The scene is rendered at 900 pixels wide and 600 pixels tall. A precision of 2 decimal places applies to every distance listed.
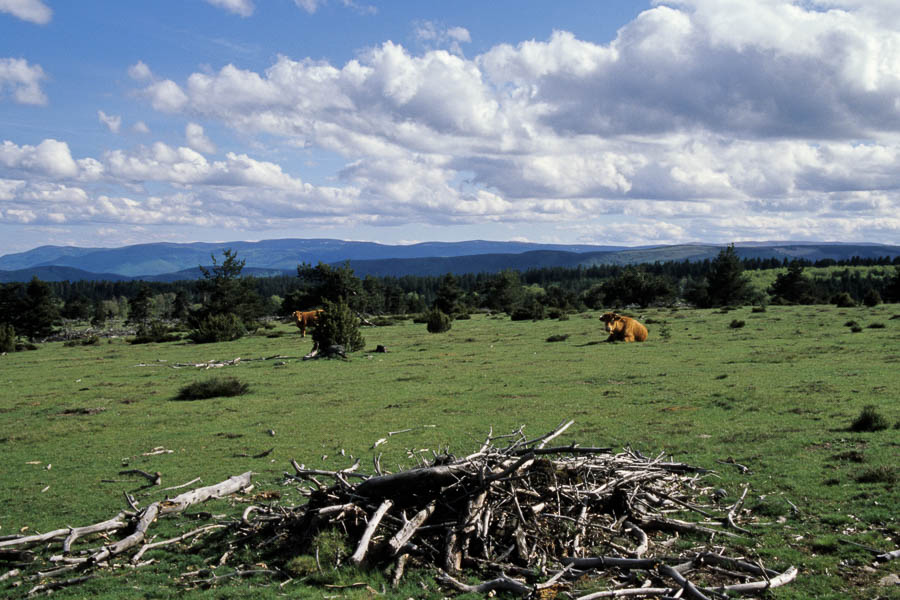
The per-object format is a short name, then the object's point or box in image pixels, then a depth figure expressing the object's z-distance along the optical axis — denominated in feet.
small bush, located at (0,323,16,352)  150.20
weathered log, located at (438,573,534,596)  22.40
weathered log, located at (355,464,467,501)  26.71
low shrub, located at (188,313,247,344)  156.46
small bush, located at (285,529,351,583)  24.45
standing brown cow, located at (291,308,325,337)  170.60
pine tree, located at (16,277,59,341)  209.36
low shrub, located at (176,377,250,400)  78.43
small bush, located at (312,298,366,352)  116.06
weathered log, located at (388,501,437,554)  24.26
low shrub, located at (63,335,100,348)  172.80
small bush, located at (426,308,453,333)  162.50
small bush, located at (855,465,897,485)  32.55
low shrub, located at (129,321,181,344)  171.22
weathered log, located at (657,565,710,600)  20.81
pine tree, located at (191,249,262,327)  196.95
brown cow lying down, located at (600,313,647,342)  121.90
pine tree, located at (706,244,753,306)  257.55
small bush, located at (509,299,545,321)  202.70
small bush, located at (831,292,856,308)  183.21
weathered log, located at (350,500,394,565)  24.49
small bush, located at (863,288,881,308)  176.35
